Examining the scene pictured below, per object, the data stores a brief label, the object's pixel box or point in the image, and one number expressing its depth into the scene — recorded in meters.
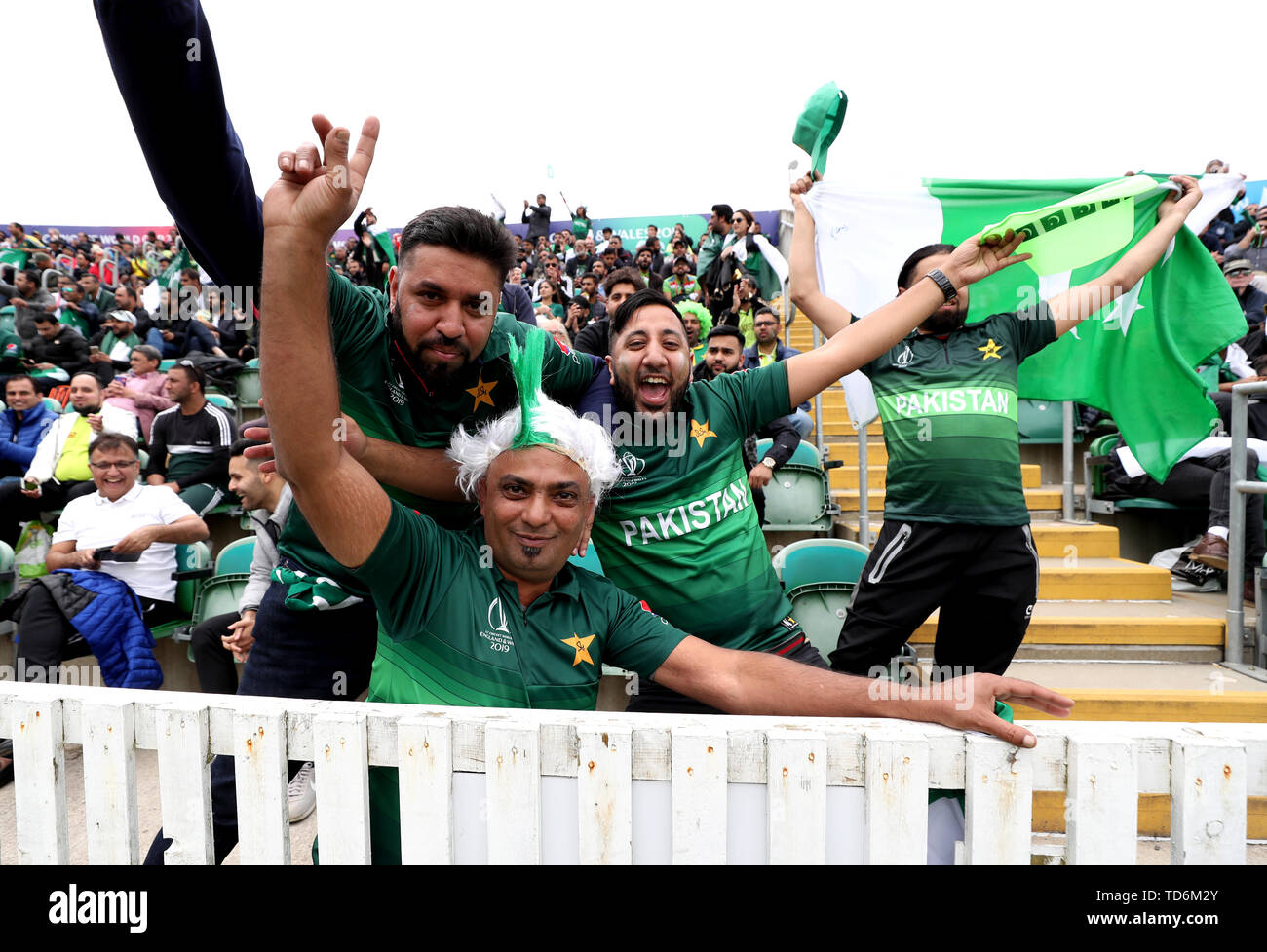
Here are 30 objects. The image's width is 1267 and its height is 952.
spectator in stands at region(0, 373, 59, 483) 6.00
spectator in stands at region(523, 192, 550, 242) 17.55
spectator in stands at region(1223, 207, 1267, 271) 8.60
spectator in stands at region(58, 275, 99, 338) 10.73
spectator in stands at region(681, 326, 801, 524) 5.01
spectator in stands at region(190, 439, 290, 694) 3.37
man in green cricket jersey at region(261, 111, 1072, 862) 1.28
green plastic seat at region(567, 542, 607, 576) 3.29
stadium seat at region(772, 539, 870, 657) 3.74
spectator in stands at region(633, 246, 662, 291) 13.50
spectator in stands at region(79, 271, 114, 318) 11.13
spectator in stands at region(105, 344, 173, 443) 6.53
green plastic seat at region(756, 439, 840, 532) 5.28
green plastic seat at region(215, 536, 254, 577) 4.27
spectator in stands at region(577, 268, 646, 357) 4.20
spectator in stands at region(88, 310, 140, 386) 8.57
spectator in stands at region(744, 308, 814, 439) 6.65
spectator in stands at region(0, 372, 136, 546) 5.30
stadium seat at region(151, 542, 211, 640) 4.21
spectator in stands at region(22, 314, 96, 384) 8.55
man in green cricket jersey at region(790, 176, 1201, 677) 2.76
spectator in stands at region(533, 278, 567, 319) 8.77
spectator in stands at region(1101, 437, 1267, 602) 4.20
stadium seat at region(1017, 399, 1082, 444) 6.77
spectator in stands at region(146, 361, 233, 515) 5.42
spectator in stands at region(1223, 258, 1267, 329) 6.57
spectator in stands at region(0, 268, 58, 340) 9.04
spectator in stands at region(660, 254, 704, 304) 11.10
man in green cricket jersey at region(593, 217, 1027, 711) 2.15
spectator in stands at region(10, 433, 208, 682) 3.95
